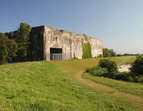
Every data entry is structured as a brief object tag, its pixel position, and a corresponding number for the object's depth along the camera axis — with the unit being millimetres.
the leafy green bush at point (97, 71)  20562
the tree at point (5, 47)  25297
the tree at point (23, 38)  31688
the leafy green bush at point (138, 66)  18162
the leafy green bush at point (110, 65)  20891
